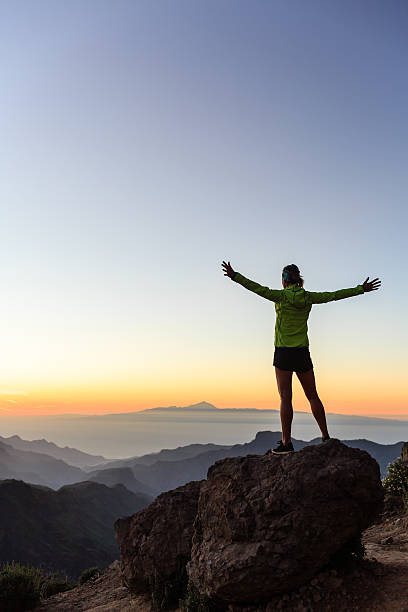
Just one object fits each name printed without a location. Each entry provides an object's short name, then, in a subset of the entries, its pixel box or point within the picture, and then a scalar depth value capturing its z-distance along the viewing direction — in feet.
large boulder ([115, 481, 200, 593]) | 27.09
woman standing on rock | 23.35
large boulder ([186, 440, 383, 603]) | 19.56
